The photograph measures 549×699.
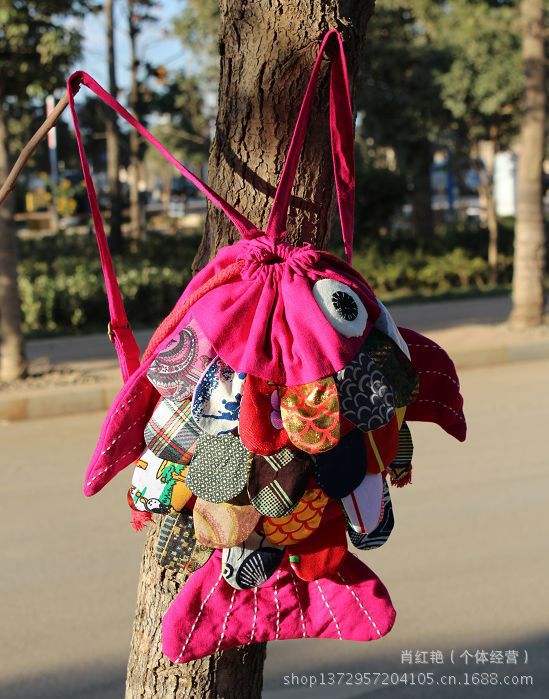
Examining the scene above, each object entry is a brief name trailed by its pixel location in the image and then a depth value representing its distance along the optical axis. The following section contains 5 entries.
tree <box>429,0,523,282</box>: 14.48
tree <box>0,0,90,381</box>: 8.13
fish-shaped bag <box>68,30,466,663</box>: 1.50
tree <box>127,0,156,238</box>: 19.02
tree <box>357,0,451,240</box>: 15.23
